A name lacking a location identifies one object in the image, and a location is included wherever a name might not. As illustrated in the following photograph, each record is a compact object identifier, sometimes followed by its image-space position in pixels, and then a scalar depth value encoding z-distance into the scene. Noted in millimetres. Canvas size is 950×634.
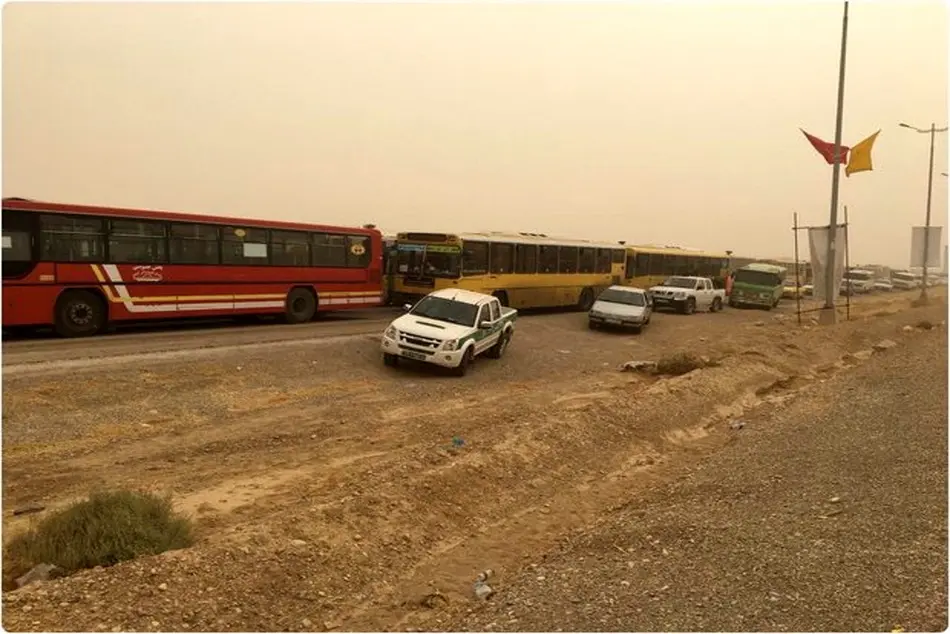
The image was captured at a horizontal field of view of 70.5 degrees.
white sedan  22391
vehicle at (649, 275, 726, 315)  30141
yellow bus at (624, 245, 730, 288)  34594
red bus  14656
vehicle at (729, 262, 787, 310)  36250
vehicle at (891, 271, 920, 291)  77312
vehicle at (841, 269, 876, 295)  62584
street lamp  38144
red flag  23469
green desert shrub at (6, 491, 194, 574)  5348
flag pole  22719
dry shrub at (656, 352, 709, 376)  16266
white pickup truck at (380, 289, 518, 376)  14094
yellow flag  23484
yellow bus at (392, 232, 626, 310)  22406
